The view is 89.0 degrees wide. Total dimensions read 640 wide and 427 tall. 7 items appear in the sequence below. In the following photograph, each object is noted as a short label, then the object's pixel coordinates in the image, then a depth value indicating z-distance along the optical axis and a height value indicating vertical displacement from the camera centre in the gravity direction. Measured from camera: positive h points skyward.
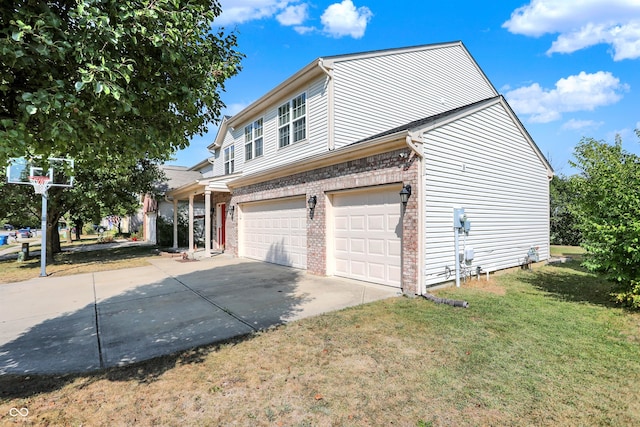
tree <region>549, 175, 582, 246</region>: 18.48 -0.53
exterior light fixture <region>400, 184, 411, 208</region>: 6.98 +0.45
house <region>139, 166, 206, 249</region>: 15.99 +0.84
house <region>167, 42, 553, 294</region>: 7.34 +1.12
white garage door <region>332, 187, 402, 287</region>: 7.61 -0.54
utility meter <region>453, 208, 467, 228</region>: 7.61 -0.08
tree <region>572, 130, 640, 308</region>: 5.70 -0.03
